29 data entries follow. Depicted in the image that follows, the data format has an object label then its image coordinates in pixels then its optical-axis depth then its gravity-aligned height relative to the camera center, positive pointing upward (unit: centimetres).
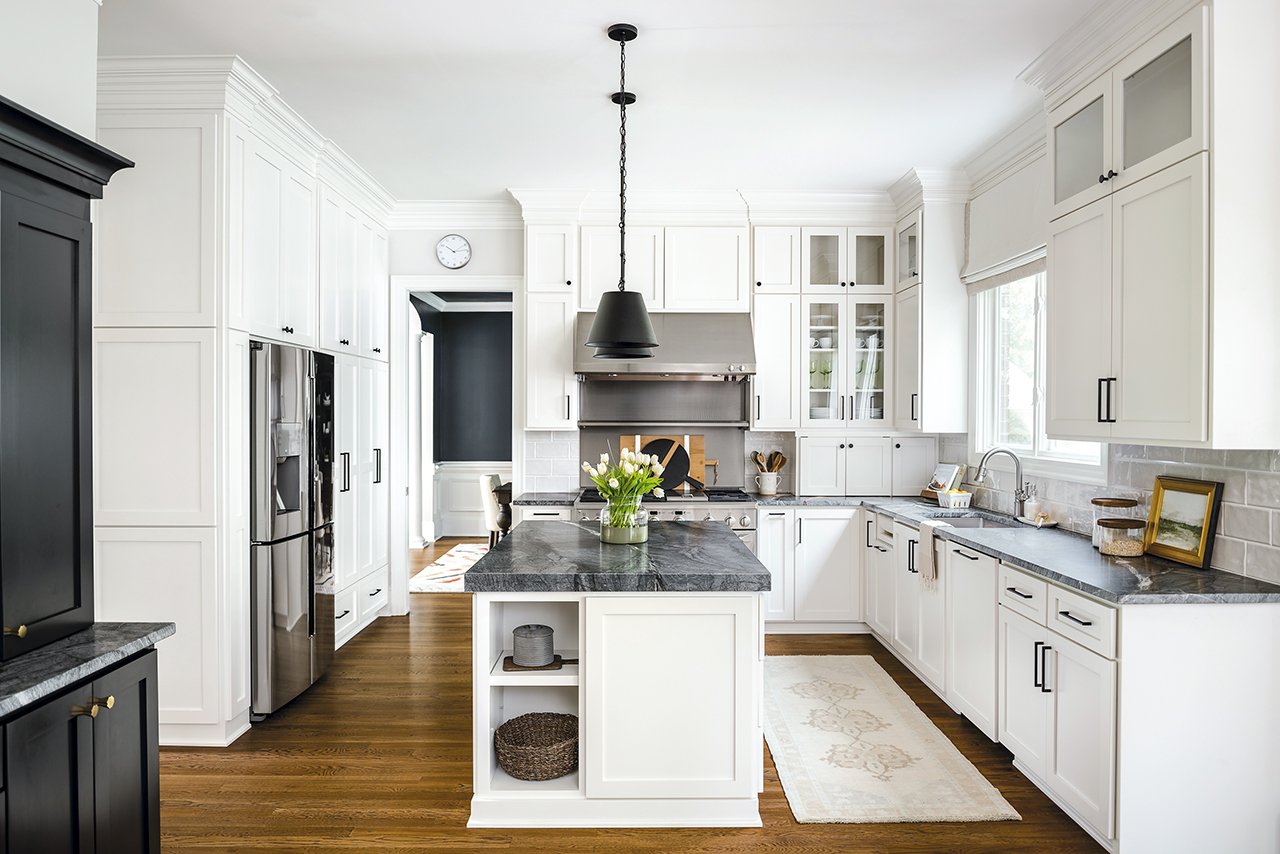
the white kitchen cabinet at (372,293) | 493 +83
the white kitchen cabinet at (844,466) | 521 -30
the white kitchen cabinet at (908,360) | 480 +39
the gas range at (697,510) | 490 -56
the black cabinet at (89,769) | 158 -77
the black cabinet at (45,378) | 176 +10
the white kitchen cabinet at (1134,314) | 234 +37
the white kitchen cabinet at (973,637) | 319 -93
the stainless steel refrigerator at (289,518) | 350 -46
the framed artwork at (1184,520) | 266 -35
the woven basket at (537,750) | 271 -114
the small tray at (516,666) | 274 -87
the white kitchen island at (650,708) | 265 -98
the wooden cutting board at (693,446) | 544 -17
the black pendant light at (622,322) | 319 +41
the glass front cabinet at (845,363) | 520 +39
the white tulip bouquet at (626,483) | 300 -24
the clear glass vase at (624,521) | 310 -40
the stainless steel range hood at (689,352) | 500 +45
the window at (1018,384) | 378 +21
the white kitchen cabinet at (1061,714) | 239 -99
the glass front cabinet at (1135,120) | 234 +103
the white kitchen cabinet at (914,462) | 522 -27
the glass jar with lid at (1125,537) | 287 -42
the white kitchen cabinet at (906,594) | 411 -93
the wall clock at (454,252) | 539 +116
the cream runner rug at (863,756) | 280 -137
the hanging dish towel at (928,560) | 380 -68
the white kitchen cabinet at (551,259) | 512 +106
